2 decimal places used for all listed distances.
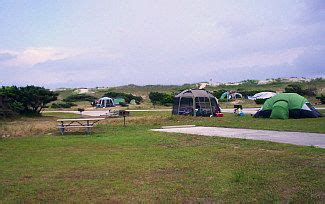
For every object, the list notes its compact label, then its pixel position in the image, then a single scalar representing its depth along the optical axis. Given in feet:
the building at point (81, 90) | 361.71
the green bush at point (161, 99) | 183.42
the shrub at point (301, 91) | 198.54
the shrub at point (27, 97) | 108.26
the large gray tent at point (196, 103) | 102.78
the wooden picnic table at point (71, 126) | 65.31
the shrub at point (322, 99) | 153.48
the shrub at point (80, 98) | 253.44
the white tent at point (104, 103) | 183.21
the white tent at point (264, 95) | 181.00
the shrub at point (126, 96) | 226.28
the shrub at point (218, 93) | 230.17
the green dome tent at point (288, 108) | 86.17
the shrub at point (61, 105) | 193.13
